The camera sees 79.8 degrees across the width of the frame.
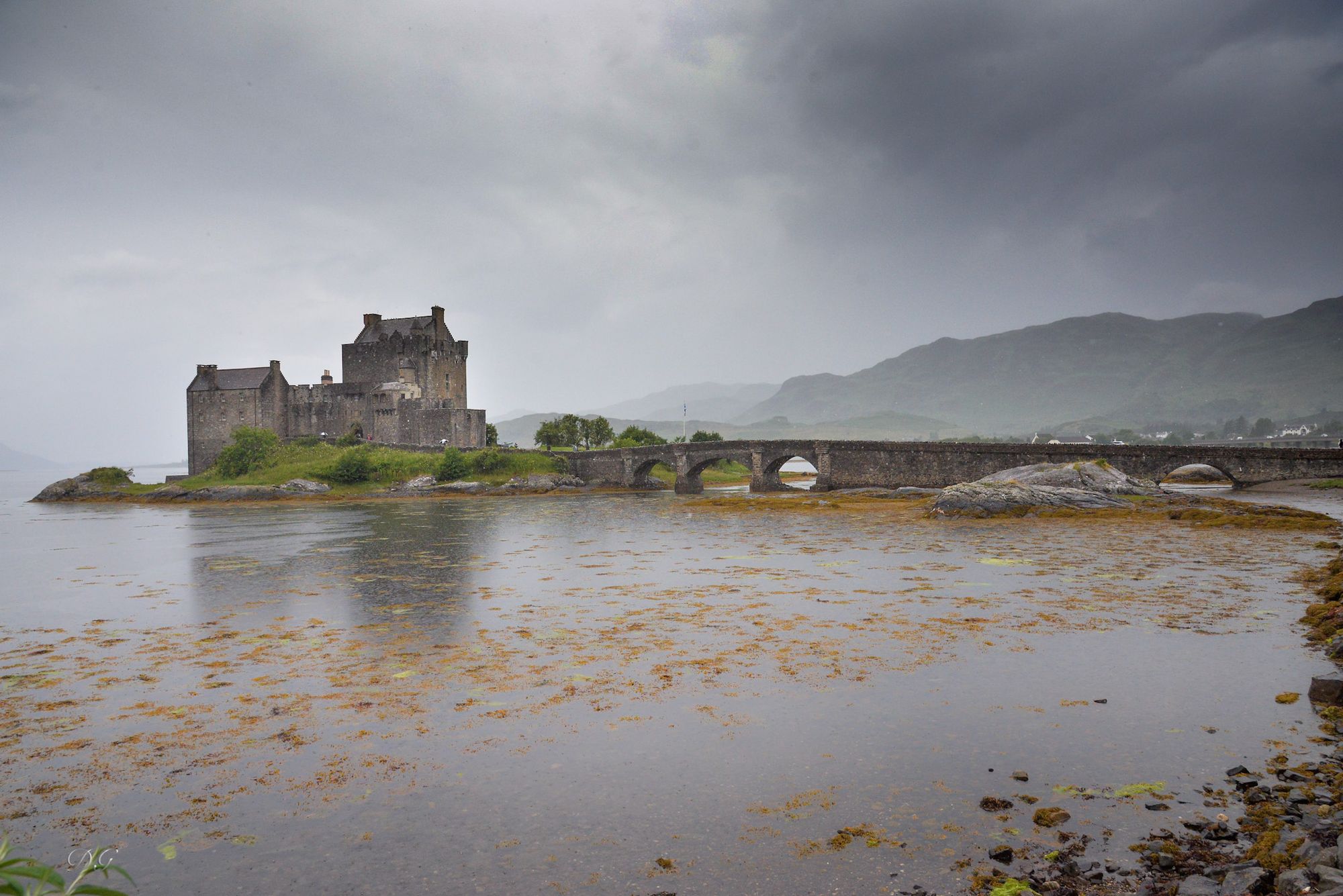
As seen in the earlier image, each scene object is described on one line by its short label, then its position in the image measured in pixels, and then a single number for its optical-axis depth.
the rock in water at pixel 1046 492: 39.06
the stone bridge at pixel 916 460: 52.03
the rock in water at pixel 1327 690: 9.95
